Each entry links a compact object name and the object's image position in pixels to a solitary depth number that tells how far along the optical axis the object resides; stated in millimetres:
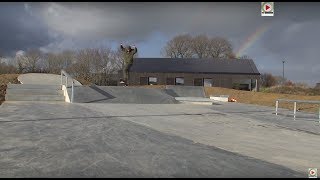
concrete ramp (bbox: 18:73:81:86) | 14523
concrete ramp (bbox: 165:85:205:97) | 16456
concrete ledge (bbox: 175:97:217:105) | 12469
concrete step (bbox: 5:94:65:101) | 10215
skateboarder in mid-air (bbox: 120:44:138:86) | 17500
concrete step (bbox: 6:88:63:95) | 10627
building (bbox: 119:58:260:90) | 35762
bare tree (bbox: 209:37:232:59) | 51892
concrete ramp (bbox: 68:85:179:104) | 11004
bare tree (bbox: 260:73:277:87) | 48811
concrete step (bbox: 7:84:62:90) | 11042
